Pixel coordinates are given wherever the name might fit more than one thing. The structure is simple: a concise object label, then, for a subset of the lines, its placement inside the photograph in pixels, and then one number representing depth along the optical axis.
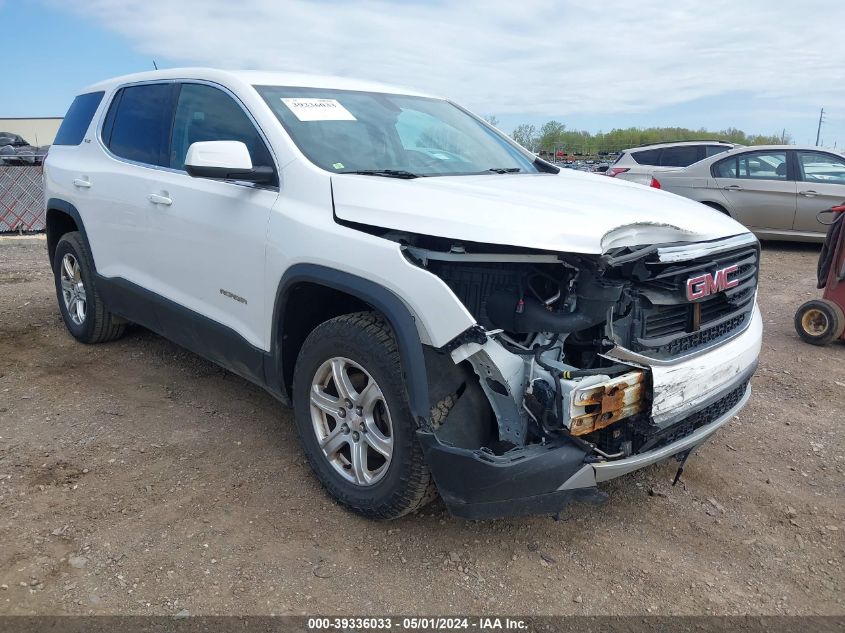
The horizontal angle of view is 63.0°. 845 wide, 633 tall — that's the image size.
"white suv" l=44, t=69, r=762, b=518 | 2.55
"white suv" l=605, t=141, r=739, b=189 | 12.05
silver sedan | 10.05
